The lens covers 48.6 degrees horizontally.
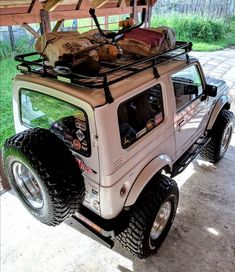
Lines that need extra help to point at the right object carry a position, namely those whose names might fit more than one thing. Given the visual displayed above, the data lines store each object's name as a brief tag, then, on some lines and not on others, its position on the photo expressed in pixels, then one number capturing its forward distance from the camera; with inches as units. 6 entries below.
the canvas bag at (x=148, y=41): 98.6
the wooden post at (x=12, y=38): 267.3
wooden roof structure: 132.2
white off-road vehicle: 74.2
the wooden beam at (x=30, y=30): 142.1
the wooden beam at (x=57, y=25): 161.4
